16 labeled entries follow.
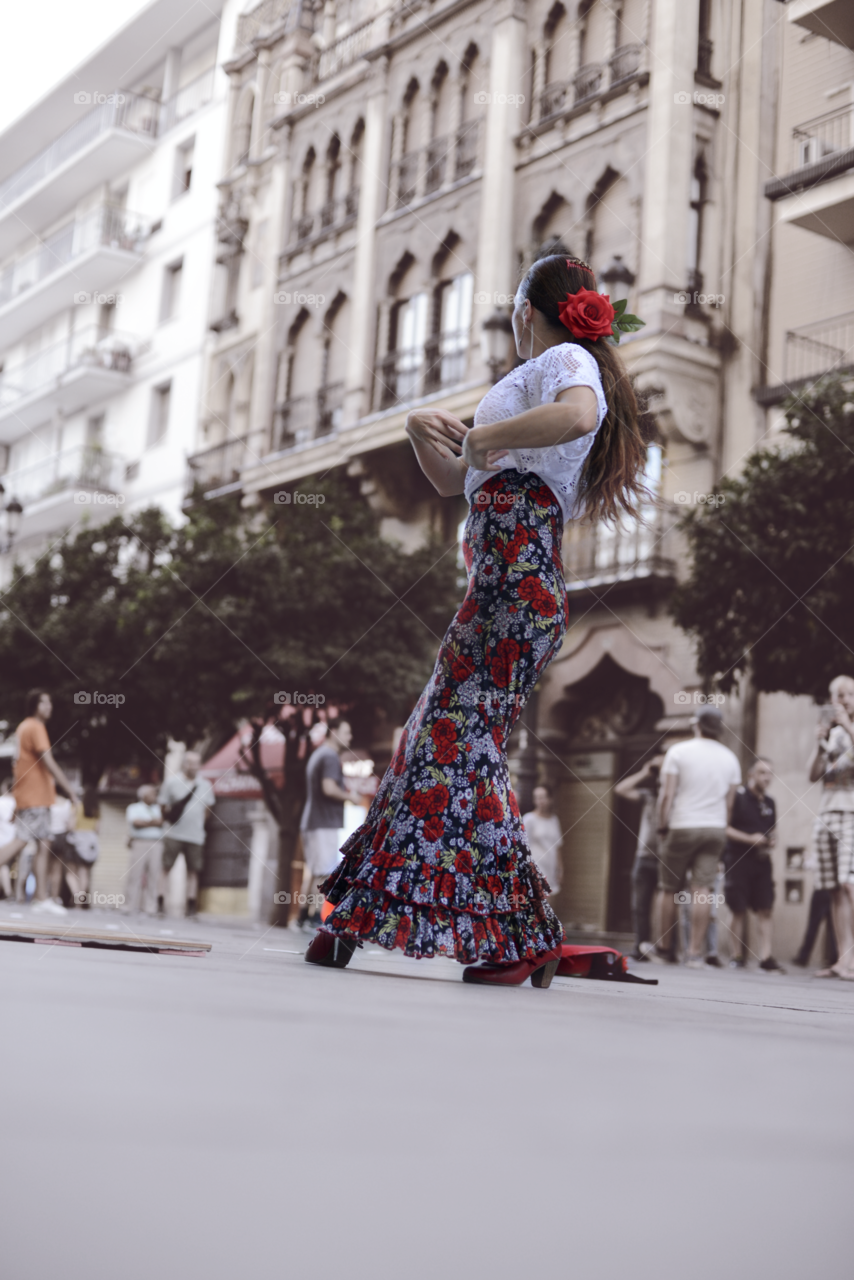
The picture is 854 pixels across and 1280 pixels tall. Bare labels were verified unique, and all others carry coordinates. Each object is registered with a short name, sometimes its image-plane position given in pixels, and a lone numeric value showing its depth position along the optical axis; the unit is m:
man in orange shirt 9.59
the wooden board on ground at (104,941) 3.82
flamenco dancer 3.29
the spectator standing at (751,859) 10.20
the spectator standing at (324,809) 10.29
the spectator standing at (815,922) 12.56
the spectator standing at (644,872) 10.44
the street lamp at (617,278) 15.96
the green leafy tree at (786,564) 11.19
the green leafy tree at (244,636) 16.69
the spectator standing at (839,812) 8.02
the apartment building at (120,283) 27.86
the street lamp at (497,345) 17.66
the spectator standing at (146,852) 14.97
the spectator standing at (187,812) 14.14
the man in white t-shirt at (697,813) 9.43
